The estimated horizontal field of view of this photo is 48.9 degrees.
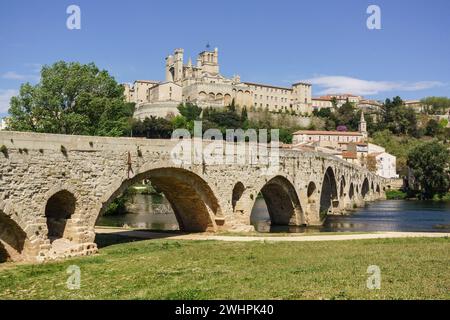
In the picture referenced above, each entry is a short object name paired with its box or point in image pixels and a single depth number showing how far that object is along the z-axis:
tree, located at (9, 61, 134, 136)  39.31
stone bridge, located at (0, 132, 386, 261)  18.19
